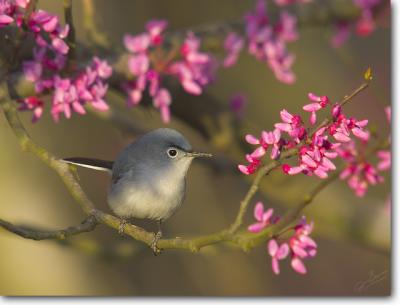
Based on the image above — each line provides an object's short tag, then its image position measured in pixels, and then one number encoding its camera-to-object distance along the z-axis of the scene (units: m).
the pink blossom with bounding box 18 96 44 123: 5.53
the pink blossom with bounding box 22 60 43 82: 5.46
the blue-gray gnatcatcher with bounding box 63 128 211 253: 5.42
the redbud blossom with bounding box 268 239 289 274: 4.27
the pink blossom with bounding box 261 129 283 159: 4.04
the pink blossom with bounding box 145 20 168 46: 5.87
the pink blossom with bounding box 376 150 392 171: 6.32
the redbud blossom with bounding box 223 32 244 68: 6.81
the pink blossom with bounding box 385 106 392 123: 5.72
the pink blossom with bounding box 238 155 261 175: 4.10
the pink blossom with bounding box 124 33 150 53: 5.79
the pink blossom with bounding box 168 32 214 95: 5.86
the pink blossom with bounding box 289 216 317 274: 4.36
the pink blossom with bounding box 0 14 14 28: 4.75
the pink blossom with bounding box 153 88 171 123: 6.10
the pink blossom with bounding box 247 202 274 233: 4.25
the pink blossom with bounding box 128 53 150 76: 5.84
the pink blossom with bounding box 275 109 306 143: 4.02
